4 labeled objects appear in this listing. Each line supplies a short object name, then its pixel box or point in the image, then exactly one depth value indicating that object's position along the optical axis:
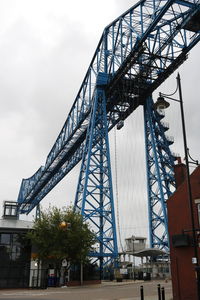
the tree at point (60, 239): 30.69
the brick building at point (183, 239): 18.39
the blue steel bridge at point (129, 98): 36.66
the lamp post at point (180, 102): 14.72
